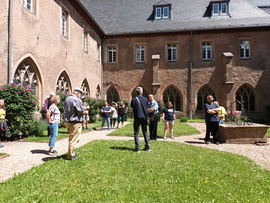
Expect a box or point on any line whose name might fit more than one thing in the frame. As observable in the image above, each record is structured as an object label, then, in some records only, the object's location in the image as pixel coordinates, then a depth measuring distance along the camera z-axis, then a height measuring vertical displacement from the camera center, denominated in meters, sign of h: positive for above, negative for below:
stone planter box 7.00 -1.05
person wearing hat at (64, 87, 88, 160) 4.29 -0.24
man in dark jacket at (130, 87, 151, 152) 5.24 -0.20
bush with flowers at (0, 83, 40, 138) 6.75 -0.06
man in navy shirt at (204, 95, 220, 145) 6.86 -0.45
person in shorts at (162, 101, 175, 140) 7.72 -0.42
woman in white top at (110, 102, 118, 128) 10.80 -0.47
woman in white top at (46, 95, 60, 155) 5.05 -0.34
